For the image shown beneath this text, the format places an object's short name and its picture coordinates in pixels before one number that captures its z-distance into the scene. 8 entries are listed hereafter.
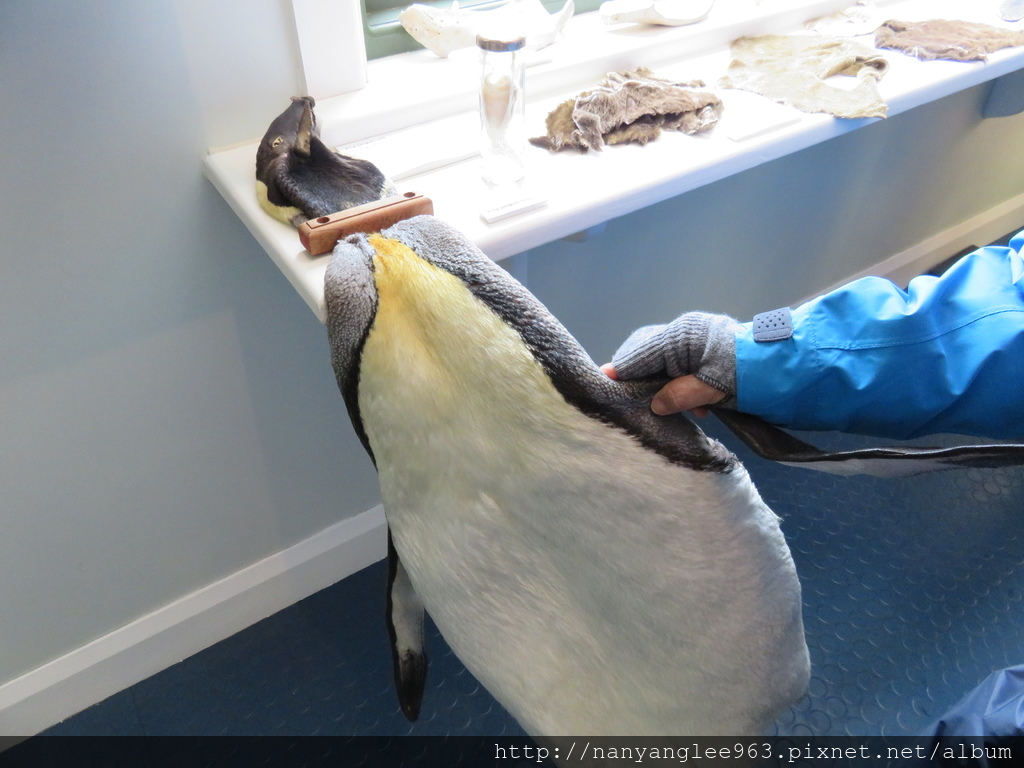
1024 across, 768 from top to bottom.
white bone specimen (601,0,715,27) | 1.02
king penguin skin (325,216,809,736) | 0.54
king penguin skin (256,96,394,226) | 0.69
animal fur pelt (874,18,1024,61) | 1.02
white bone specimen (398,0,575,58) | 0.90
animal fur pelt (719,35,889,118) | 0.89
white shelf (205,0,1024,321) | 0.70
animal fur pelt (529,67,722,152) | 0.83
